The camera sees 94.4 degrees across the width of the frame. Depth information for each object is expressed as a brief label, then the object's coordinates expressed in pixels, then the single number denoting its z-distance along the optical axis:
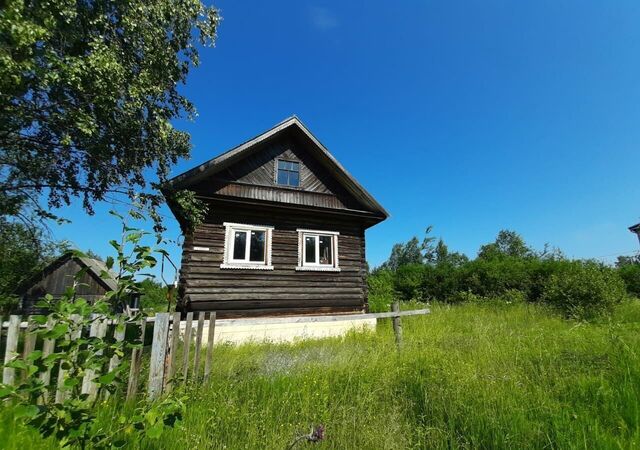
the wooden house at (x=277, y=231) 9.58
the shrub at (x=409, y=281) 20.55
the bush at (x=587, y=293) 9.70
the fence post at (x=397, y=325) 7.01
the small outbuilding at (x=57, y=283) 22.73
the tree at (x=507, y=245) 59.03
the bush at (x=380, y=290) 15.62
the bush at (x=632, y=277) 15.92
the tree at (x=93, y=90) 5.52
